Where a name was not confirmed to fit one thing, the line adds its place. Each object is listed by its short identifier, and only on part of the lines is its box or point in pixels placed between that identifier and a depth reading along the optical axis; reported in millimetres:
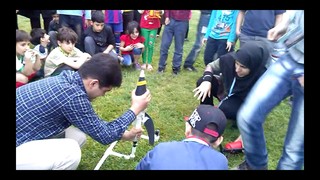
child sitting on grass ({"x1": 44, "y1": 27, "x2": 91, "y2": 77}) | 2659
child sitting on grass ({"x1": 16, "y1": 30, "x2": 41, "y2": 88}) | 2407
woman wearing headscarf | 2103
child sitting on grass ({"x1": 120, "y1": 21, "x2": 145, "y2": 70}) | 3382
